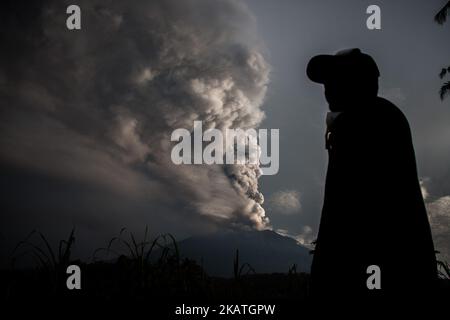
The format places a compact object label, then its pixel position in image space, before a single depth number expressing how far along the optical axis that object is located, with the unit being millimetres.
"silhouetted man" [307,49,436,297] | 1895
